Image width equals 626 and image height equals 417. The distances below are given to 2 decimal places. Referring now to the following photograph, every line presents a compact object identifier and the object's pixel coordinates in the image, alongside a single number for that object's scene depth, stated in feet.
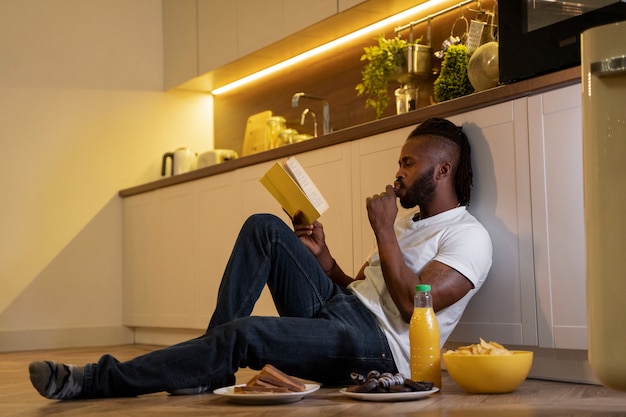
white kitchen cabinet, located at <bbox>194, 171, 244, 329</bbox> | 14.65
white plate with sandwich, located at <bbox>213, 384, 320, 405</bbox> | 7.31
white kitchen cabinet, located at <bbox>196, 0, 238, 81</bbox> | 16.42
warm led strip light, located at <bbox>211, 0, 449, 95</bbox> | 13.66
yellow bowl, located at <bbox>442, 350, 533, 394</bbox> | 7.57
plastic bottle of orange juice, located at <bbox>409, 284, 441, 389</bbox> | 7.77
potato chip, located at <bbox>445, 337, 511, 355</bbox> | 7.69
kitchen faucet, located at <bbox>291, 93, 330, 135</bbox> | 14.79
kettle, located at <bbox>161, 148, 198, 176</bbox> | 18.06
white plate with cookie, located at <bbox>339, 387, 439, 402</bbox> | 7.29
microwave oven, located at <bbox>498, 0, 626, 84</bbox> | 8.40
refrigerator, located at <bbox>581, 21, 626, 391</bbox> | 5.63
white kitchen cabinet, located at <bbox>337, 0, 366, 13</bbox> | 12.95
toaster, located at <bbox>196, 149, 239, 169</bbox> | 17.29
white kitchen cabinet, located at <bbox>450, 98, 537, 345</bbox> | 8.87
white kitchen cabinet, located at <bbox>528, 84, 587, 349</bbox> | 8.38
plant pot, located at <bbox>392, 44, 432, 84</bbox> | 12.69
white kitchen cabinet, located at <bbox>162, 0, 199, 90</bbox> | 17.80
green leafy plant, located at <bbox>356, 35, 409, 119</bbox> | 12.85
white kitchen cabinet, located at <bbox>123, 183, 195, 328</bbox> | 15.94
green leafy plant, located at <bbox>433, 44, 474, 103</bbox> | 10.75
